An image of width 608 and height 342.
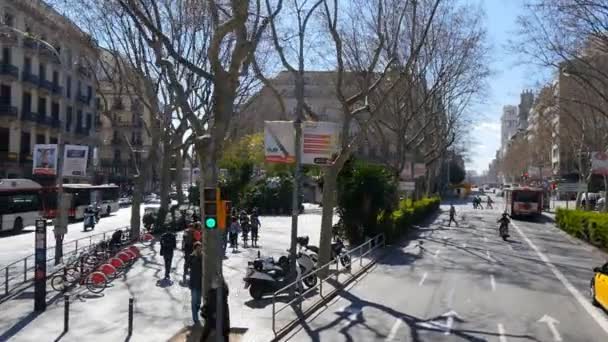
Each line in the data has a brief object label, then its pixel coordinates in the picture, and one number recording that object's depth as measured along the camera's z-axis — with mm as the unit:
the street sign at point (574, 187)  48509
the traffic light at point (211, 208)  11008
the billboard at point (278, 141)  16984
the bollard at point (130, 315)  12188
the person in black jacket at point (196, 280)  13289
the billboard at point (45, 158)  23062
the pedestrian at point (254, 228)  29547
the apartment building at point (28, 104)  52438
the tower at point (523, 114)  151825
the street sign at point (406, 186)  39594
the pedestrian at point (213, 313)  11300
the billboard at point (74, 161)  21500
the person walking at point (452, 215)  46312
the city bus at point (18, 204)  36406
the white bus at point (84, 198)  41969
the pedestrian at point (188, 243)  18422
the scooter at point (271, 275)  16172
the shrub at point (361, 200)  30391
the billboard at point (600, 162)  33031
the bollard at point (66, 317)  12476
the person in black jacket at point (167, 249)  19047
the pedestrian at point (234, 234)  27859
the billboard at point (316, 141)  17750
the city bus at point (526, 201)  56062
